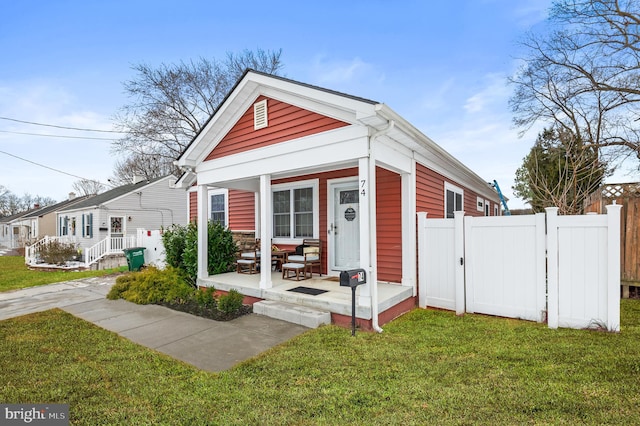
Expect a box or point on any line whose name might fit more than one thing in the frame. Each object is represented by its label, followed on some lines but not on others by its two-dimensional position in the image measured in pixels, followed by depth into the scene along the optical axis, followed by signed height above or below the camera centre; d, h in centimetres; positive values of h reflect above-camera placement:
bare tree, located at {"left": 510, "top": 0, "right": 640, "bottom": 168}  1067 +506
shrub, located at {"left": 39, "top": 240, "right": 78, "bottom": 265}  1340 -165
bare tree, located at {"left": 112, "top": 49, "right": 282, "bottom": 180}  1767 +658
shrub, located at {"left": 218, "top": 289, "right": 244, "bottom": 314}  530 -151
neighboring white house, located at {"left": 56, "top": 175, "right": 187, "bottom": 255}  1678 +9
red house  466 +70
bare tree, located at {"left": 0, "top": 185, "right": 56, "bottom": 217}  4422 +194
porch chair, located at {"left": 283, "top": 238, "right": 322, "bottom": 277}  687 -97
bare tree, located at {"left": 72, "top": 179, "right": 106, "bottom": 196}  3541 +298
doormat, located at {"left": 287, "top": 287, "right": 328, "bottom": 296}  548 -140
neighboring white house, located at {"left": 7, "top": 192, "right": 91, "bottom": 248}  2393 -84
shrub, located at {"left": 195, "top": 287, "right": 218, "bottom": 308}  566 -154
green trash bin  1144 -161
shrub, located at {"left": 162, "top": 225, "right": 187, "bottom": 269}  766 -83
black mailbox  414 -88
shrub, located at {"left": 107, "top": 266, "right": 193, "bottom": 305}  618 -151
